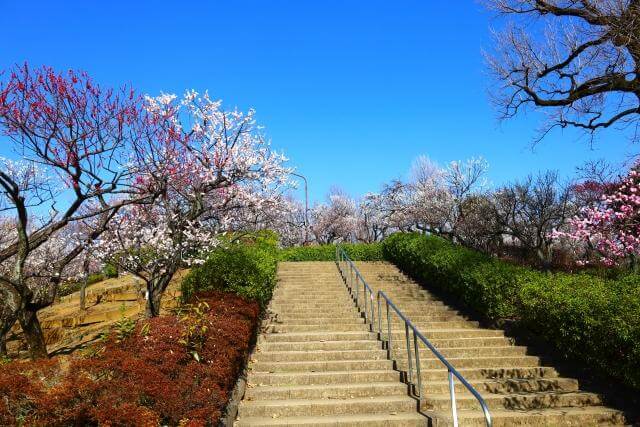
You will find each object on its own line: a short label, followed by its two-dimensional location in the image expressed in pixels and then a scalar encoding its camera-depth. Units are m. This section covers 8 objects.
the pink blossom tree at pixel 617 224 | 8.07
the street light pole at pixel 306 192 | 32.84
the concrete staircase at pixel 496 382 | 5.97
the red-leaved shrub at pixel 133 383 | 3.64
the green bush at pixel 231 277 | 9.02
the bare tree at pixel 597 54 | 8.88
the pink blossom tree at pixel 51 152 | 7.68
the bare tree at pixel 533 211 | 24.38
